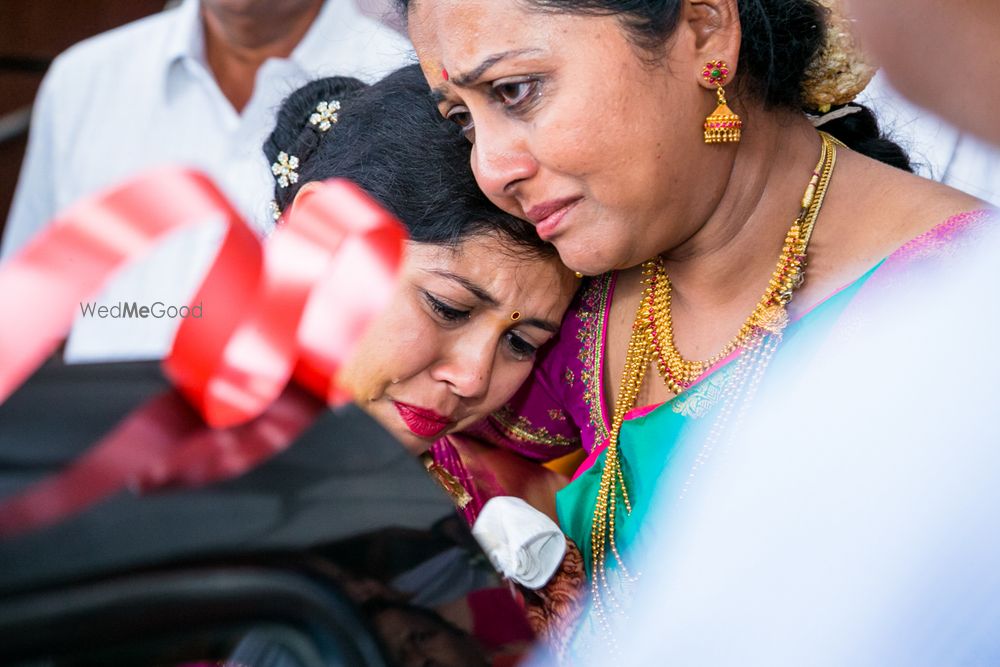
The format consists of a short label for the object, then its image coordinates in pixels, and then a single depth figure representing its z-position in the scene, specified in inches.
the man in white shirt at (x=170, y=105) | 89.0
